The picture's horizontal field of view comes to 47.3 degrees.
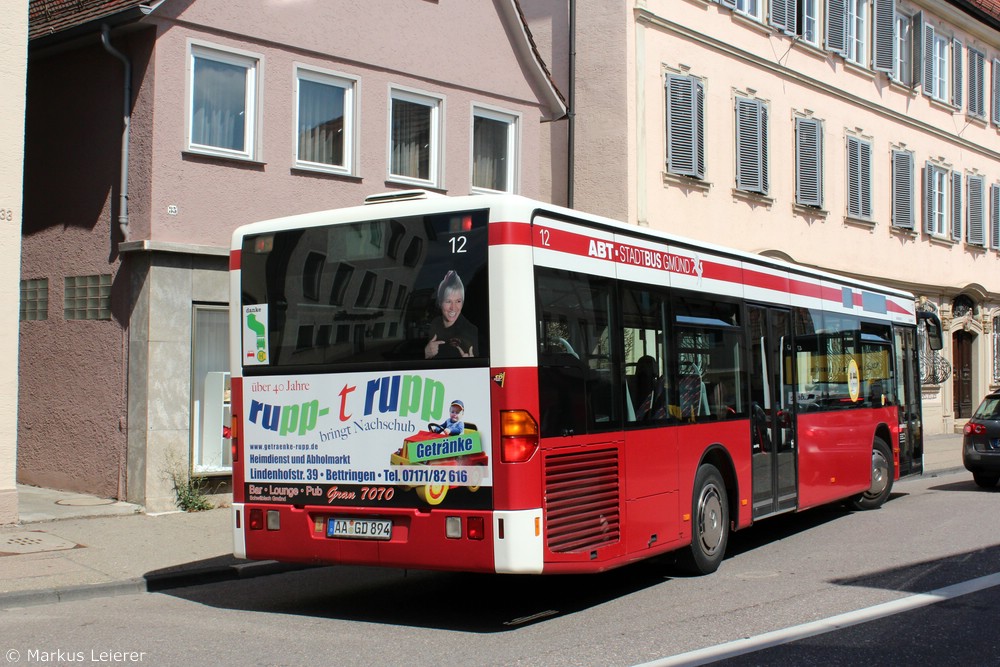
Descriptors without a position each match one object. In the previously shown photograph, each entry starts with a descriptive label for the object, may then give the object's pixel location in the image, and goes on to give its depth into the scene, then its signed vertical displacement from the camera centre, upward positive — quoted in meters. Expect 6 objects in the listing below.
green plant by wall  13.42 -1.35
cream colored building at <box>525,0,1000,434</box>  20.59 +5.15
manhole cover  10.62 -1.56
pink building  13.47 +2.58
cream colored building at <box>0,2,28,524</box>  11.88 +1.77
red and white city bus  7.50 -0.08
